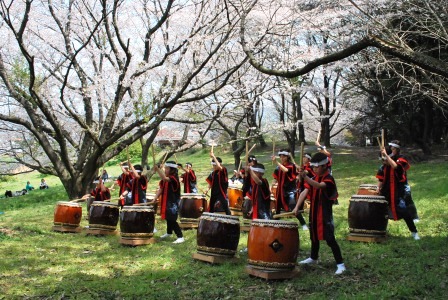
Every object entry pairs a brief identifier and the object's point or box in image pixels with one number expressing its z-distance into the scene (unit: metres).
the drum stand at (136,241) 8.33
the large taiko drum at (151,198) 11.95
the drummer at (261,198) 7.79
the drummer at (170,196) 8.75
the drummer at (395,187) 7.64
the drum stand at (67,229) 10.39
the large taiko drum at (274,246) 5.80
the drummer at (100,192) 11.26
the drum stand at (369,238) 7.50
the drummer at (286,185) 9.27
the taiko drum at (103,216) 9.66
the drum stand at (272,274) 5.74
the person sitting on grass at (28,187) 25.54
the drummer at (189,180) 11.73
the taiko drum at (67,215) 10.40
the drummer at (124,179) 10.80
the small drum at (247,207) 10.05
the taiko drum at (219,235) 6.70
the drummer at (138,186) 9.95
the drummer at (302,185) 9.21
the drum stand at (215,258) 6.69
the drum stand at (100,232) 9.68
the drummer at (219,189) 9.74
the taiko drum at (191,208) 10.07
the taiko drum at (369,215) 7.44
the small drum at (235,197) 12.02
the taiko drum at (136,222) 8.37
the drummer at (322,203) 6.03
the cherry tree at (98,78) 10.83
